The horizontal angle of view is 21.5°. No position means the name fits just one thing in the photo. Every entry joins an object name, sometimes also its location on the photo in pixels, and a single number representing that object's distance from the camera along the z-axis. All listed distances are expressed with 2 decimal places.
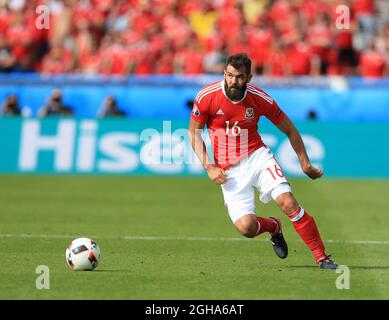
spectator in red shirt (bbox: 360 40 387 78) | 25.05
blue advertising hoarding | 21.75
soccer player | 10.56
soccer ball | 10.37
